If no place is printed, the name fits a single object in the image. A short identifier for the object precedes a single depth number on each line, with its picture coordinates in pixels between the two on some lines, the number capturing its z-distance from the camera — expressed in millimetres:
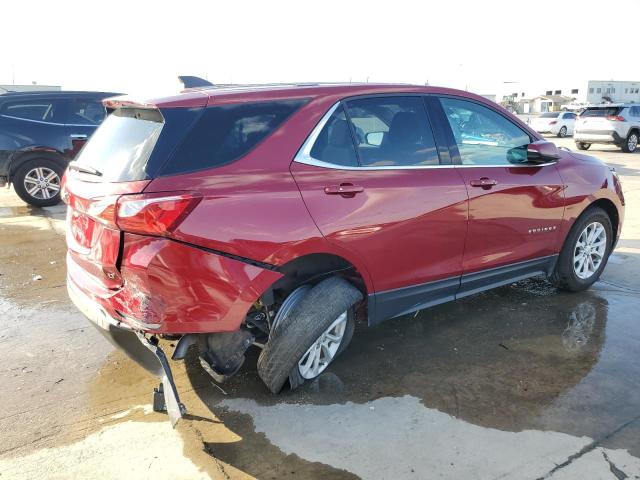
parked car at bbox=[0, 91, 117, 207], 8172
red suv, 2539
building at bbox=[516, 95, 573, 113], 63406
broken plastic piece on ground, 2631
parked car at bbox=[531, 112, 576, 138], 27750
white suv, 17703
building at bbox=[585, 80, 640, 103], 75688
